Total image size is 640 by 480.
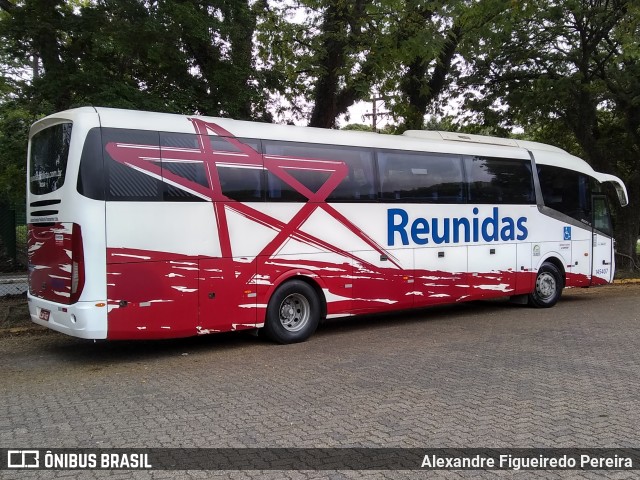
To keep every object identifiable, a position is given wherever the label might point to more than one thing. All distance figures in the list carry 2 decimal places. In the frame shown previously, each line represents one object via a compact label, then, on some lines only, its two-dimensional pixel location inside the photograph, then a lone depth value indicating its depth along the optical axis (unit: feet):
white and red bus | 23.38
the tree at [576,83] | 54.29
